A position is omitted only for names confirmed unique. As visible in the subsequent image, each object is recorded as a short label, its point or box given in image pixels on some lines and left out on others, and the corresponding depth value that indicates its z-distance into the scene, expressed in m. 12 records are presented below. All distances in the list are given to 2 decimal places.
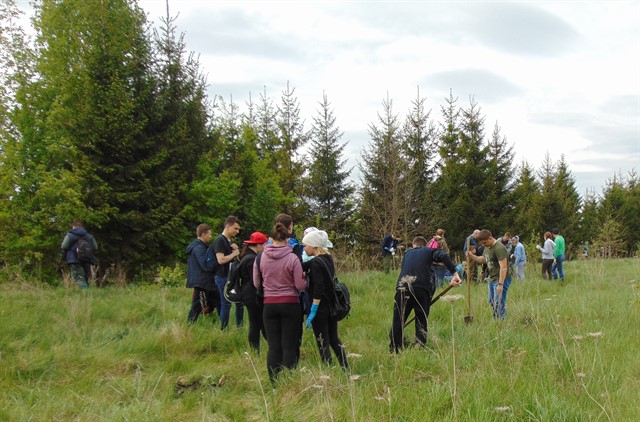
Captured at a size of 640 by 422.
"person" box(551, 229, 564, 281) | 13.78
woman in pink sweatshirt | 4.78
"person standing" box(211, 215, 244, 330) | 6.78
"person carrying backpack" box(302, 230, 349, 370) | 5.00
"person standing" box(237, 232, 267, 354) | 5.74
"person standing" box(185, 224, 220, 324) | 6.97
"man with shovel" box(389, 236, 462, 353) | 5.84
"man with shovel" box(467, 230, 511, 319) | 7.55
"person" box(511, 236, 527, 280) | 12.56
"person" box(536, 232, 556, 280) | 14.09
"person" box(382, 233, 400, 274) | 14.26
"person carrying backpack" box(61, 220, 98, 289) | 9.89
